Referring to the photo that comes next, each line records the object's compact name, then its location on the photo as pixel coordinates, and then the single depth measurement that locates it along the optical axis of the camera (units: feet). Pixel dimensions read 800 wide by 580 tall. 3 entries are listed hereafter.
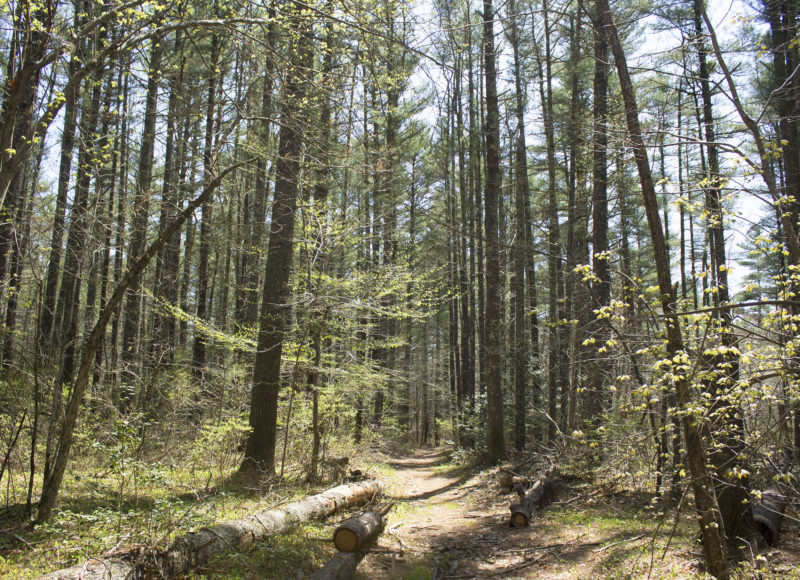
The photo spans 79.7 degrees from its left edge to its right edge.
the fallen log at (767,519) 17.97
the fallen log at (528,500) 23.40
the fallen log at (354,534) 17.95
